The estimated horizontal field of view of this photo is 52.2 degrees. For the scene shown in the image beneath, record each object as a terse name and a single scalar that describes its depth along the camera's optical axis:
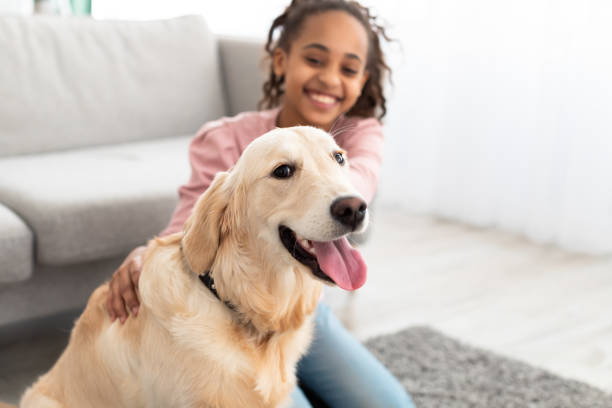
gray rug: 1.86
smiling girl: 1.56
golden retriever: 1.06
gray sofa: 2.01
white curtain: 3.07
